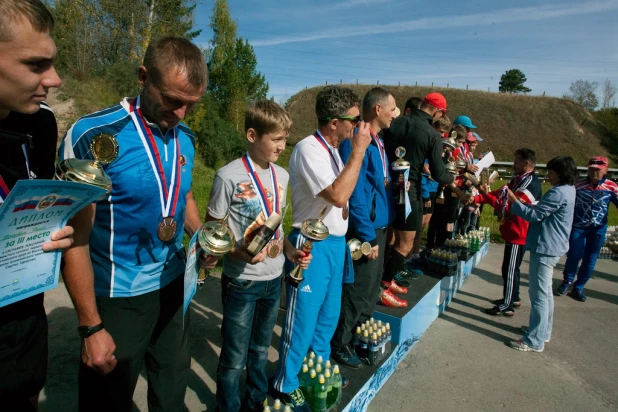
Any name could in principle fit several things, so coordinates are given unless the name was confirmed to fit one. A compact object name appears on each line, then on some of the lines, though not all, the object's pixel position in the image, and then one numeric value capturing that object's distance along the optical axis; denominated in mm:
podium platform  3320
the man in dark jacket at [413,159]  4719
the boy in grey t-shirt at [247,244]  2498
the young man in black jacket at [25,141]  1203
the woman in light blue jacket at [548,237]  4402
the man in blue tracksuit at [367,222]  3445
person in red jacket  5145
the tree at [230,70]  29469
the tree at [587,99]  52972
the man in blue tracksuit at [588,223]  6363
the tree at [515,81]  68500
